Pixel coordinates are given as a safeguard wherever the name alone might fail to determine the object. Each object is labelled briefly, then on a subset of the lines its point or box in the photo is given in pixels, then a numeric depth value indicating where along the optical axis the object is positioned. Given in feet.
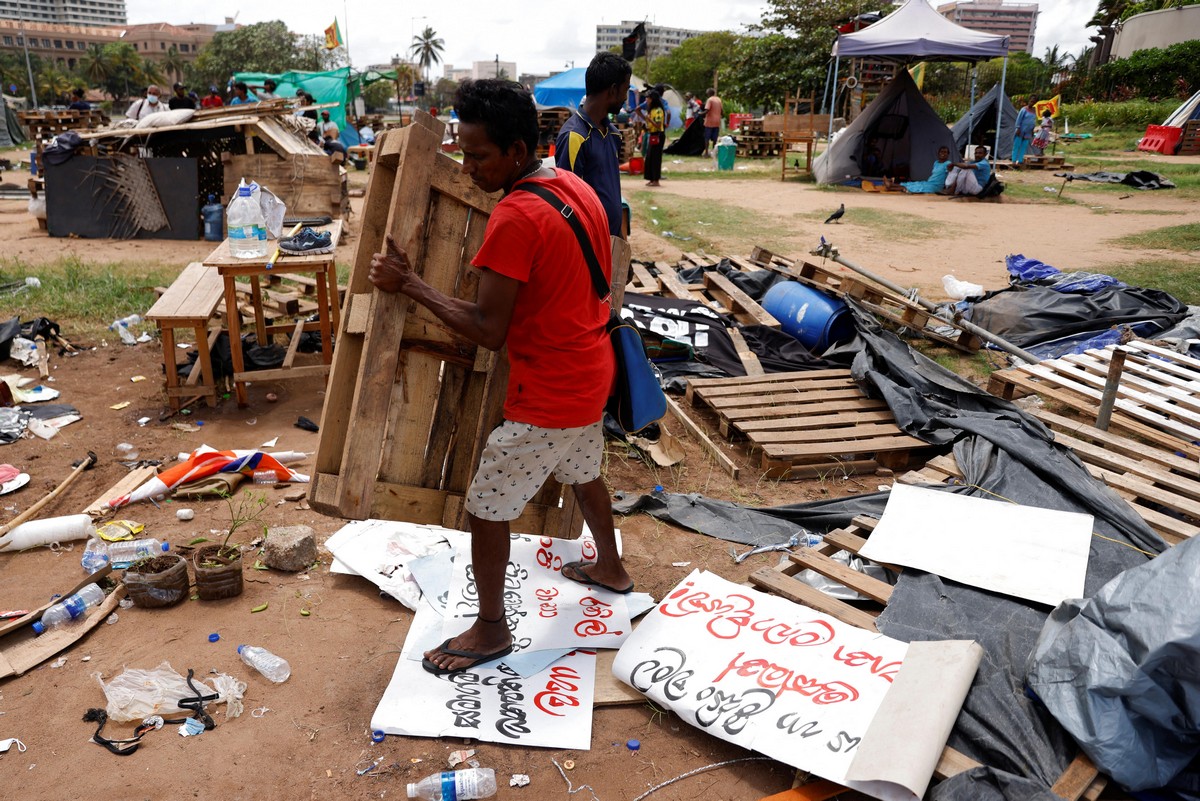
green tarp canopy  78.46
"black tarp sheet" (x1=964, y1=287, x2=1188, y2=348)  22.19
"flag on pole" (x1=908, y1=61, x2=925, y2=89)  66.60
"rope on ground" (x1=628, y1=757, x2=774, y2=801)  8.10
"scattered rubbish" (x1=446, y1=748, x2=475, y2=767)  8.30
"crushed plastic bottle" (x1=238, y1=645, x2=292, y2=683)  9.50
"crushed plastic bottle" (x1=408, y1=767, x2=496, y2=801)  7.80
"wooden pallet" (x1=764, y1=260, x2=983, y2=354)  22.59
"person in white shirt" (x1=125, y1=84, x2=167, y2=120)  48.60
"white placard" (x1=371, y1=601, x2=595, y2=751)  8.61
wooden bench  17.34
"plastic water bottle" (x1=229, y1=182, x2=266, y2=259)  17.06
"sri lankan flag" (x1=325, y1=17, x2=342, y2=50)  89.15
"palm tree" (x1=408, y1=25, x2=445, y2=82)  322.96
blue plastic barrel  21.71
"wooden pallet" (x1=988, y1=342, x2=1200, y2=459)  16.17
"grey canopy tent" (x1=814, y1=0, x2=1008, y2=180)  51.16
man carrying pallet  7.71
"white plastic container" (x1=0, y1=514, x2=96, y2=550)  12.41
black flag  34.04
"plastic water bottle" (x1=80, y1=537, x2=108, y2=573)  11.53
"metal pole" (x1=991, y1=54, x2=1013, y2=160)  56.20
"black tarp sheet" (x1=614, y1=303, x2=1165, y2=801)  7.87
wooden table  16.88
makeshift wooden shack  35.73
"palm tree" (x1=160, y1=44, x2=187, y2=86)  298.15
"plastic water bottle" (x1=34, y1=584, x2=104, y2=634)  10.37
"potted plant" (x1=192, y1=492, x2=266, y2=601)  10.89
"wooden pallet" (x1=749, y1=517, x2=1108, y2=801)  10.14
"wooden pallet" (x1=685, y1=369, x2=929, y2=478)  16.20
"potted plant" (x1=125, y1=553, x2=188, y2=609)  10.74
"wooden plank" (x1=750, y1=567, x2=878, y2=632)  9.96
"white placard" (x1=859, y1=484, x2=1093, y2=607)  10.42
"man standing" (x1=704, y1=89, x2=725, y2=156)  76.38
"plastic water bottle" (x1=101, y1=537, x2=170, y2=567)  11.78
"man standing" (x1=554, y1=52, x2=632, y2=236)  15.30
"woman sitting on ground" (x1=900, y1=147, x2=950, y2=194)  55.93
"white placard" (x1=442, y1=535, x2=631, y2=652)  10.14
